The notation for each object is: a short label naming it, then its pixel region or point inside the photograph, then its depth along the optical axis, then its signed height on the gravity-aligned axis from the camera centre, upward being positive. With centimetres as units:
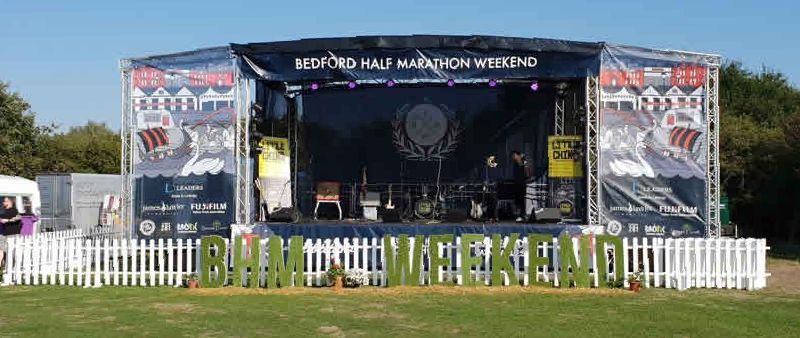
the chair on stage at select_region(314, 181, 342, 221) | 1644 -44
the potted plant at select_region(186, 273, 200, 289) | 1113 -153
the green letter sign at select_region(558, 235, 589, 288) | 1098 -125
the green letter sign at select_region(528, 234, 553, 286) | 1112 -119
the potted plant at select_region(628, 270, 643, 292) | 1080 -149
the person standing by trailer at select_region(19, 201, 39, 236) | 1516 -96
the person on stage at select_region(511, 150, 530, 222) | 1630 -19
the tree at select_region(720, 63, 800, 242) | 2235 -7
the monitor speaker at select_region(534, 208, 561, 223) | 1373 -75
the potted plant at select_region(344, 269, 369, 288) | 1115 -147
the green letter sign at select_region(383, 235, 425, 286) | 1103 -127
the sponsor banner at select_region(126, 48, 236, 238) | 1355 +47
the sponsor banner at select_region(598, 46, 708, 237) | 1317 +39
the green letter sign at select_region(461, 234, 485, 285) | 1102 -119
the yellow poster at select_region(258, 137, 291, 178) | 1496 +27
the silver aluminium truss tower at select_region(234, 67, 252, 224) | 1350 +34
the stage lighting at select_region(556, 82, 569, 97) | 1606 +168
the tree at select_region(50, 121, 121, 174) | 3281 +73
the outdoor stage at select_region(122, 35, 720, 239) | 1316 +75
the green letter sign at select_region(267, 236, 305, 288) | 1101 -127
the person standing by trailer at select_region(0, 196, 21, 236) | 1346 -78
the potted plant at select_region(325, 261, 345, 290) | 1105 -143
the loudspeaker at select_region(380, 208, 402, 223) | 1535 -85
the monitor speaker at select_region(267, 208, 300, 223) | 1421 -79
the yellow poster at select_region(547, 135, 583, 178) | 1427 +28
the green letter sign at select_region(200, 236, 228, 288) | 1107 -126
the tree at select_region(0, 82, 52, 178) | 2750 +117
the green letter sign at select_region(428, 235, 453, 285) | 1112 -118
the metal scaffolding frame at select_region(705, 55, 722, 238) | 1309 +59
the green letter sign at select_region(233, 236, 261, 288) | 1102 -124
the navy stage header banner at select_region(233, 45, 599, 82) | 1319 +178
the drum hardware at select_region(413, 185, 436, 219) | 1603 -73
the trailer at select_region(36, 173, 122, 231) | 1917 -72
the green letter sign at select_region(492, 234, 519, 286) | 1097 -122
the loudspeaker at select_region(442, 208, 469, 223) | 1502 -84
